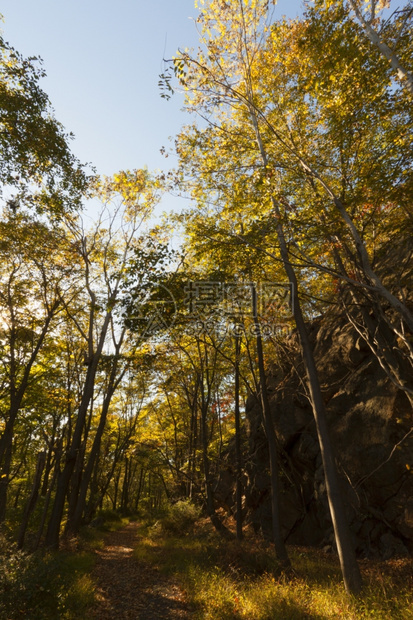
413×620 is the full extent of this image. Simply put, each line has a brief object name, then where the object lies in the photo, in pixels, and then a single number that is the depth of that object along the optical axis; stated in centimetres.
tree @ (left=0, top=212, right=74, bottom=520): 1440
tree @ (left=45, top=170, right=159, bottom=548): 1491
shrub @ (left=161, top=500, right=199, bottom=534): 1894
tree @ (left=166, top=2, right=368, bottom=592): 865
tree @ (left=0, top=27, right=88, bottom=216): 768
